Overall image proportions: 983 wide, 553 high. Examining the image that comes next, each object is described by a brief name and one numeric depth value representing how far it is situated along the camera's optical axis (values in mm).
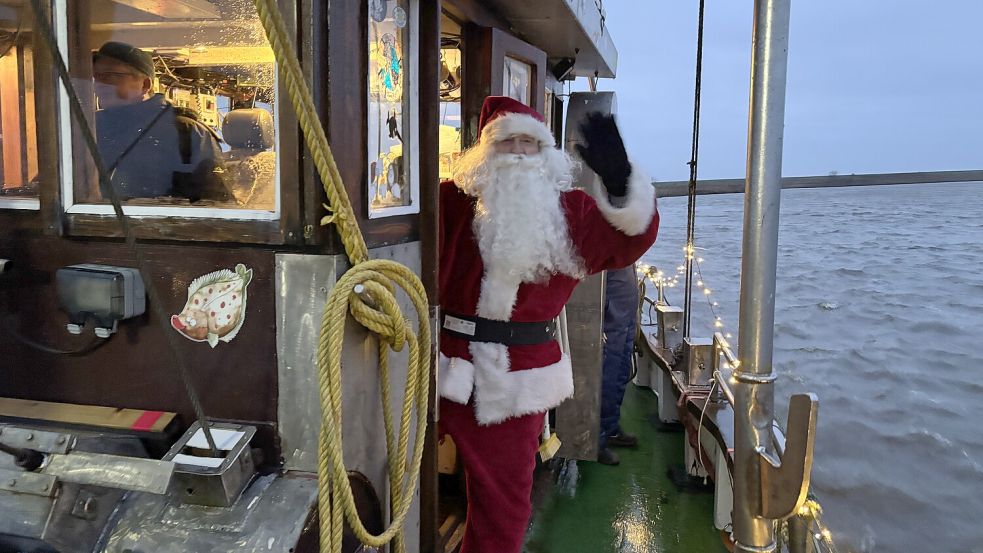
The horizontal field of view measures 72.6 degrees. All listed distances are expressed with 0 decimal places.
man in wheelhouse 1695
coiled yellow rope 1349
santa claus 2342
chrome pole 1959
